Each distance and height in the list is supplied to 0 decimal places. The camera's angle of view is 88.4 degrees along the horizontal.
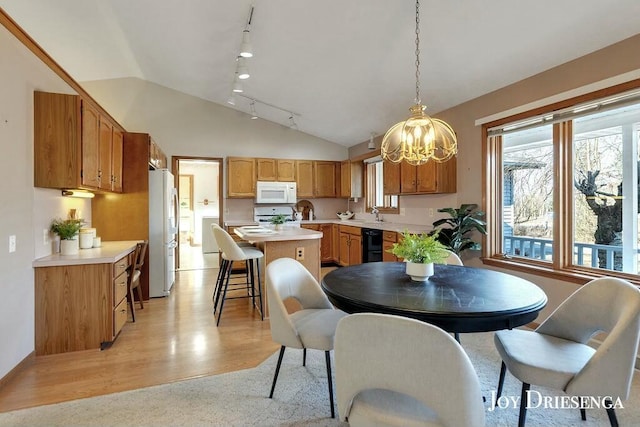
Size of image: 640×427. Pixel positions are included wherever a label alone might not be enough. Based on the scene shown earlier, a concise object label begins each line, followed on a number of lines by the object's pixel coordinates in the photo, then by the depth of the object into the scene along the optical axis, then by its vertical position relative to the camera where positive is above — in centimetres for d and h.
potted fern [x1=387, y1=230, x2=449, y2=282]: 187 -24
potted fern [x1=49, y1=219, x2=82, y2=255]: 289 -17
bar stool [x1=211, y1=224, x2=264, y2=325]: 333 -43
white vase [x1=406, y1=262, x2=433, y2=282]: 187 -33
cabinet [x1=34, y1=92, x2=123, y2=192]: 264 +62
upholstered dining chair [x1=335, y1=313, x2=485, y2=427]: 107 -54
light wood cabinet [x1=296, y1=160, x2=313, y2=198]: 654 +73
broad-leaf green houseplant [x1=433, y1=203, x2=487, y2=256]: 352 -14
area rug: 182 -114
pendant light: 222 +53
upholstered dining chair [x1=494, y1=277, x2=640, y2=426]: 133 -67
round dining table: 140 -41
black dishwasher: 495 -48
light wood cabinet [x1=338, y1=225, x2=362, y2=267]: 538 -55
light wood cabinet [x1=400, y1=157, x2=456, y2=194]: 411 +47
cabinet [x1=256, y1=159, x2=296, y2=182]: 625 +86
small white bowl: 684 -5
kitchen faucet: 606 +0
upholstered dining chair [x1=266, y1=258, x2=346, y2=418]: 186 -64
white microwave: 617 +41
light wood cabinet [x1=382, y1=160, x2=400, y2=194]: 495 +55
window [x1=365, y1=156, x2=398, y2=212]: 591 +47
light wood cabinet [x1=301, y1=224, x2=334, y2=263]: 632 -51
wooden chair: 340 -61
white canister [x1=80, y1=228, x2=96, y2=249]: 326 -23
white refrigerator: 425 -24
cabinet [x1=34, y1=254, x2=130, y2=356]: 261 -75
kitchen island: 337 -34
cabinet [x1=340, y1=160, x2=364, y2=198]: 654 +71
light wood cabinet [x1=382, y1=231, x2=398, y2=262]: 454 -40
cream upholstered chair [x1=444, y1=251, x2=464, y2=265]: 263 -38
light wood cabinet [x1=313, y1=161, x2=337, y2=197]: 667 +72
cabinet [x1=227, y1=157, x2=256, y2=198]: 607 +69
